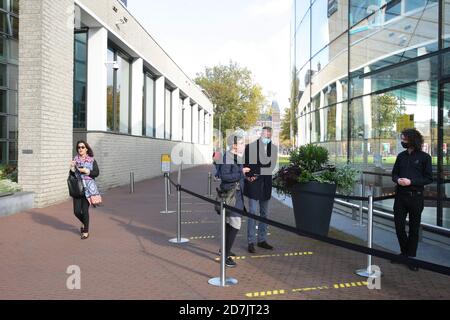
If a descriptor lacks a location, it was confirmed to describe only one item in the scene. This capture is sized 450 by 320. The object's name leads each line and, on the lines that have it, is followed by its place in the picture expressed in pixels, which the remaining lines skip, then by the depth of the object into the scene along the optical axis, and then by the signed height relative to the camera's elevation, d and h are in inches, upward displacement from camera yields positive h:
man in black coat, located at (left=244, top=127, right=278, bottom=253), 278.7 -10.4
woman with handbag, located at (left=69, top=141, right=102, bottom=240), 311.7 -16.0
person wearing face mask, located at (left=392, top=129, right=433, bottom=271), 243.6 -13.9
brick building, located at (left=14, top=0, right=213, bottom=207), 452.1 +93.5
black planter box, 320.2 -32.4
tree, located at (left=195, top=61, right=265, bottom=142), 2689.5 +389.4
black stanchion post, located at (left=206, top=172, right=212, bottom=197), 643.6 -42.7
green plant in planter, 326.0 -8.2
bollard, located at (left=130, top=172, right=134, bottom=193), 644.1 -31.8
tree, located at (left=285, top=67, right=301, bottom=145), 872.0 +120.8
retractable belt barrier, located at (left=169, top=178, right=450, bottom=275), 114.1 -25.5
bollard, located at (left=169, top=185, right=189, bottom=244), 302.7 -44.3
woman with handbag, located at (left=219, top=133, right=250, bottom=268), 247.3 -12.1
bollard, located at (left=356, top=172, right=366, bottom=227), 383.9 -48.0
